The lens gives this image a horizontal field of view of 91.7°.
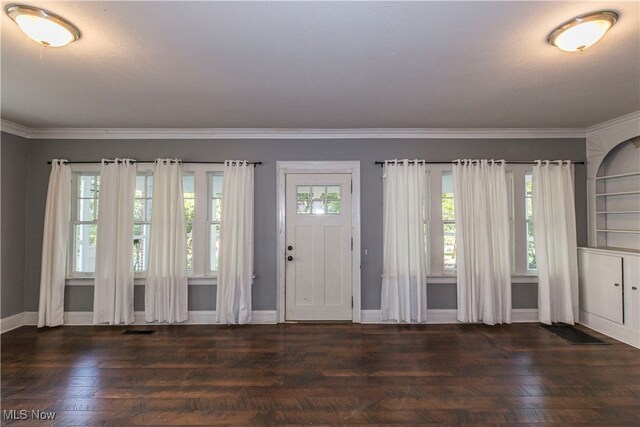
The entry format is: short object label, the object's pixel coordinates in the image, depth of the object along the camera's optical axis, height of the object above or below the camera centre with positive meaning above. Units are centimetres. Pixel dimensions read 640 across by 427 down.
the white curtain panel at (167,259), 402 -39
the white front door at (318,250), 422 -28
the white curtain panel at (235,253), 404 -31
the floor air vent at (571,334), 350 -123
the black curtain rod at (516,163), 420 +91
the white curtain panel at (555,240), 400 -13
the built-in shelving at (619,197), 380 +43
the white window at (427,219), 423 +15
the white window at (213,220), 427 +13
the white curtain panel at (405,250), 405 -26
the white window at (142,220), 419 +12
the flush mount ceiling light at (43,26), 176 +121
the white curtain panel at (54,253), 396 -32
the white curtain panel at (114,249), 399 -26
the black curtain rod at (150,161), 414 +89
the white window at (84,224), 422 +6
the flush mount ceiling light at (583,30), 183 +122
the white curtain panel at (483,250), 403 -26
